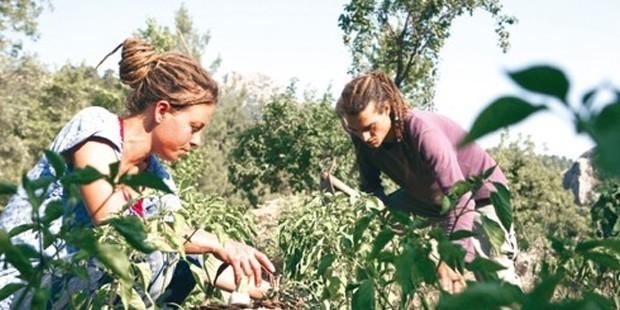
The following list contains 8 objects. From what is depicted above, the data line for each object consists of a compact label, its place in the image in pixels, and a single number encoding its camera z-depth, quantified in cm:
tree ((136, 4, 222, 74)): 3869
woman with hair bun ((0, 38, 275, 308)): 262
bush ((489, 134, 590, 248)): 2331
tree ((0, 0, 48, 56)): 2403
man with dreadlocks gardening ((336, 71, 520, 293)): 360
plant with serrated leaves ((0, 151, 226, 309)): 87
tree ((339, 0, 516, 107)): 1527
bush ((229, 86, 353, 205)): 1792
